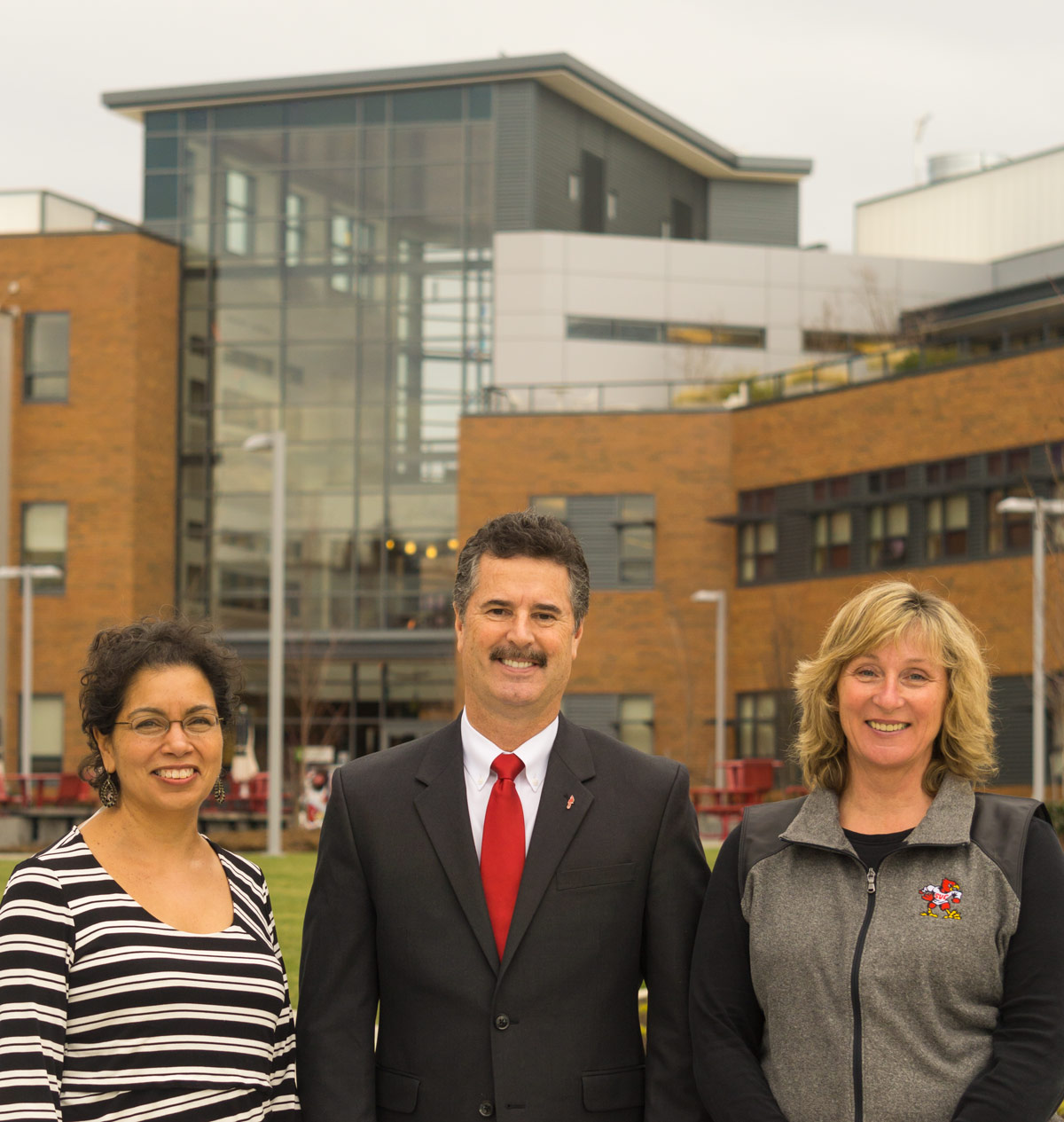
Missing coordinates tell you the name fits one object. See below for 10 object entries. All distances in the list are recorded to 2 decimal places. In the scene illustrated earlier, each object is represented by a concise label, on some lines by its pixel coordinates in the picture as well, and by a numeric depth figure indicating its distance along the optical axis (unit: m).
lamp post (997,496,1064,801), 25.83
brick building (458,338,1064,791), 39.88
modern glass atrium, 49.00
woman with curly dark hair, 3.81
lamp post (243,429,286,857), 26.47
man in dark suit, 4.25
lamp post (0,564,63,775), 37.34
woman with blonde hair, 3.95
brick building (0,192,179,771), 46.91
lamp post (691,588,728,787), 39.78
